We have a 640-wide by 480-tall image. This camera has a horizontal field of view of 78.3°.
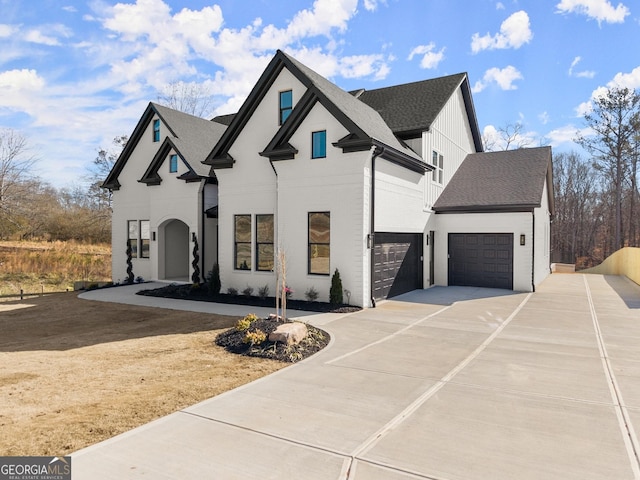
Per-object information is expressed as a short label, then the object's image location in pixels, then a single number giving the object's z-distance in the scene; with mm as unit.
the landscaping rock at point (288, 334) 7676
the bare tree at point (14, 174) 27531
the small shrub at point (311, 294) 12898
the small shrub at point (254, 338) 7727
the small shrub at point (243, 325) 8469
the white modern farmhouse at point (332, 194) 12578
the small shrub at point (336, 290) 12227
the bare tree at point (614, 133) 31547
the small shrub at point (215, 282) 14906
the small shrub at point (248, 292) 14320
